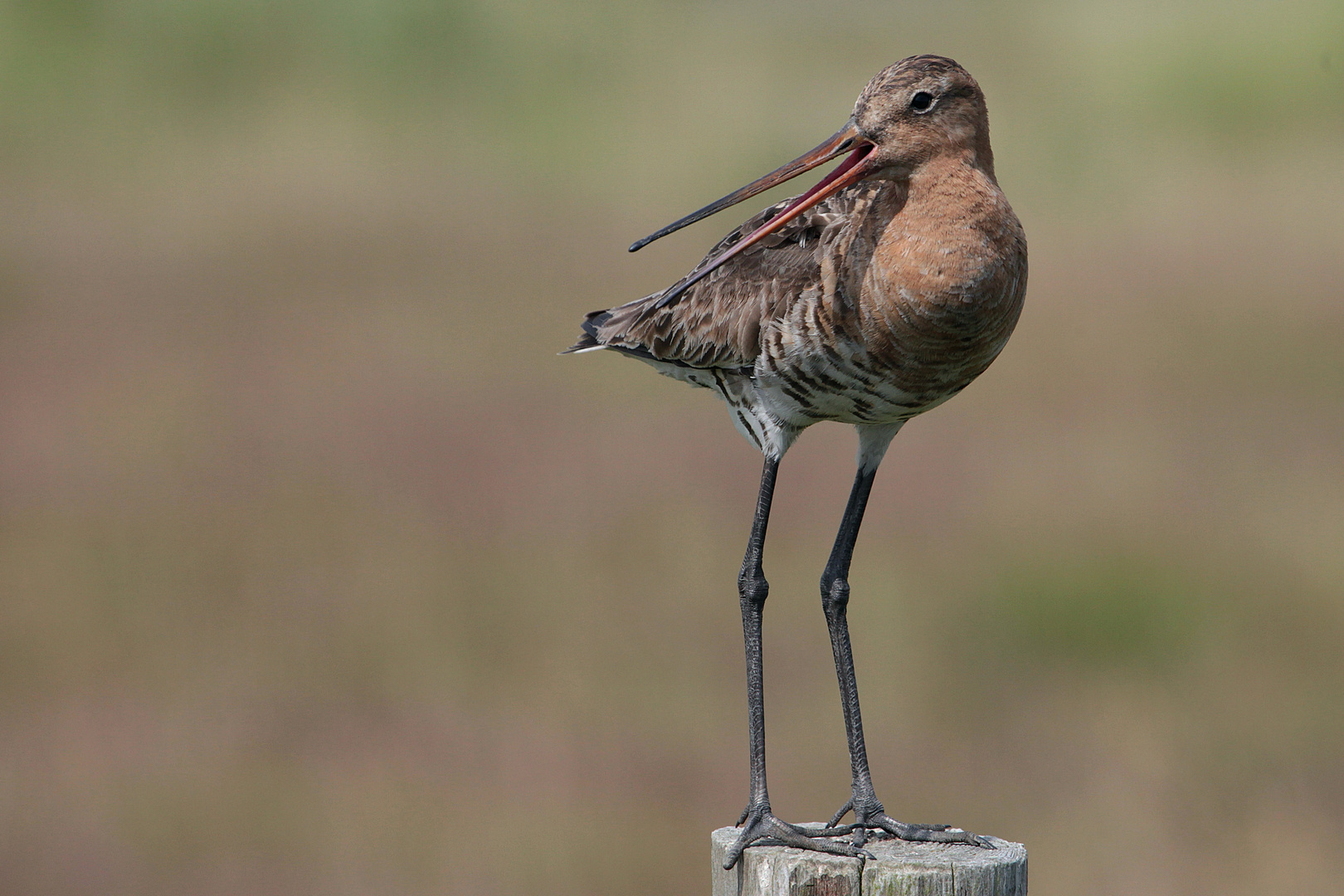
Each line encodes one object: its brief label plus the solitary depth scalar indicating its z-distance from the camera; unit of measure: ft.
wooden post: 28.14
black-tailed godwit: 31.78
